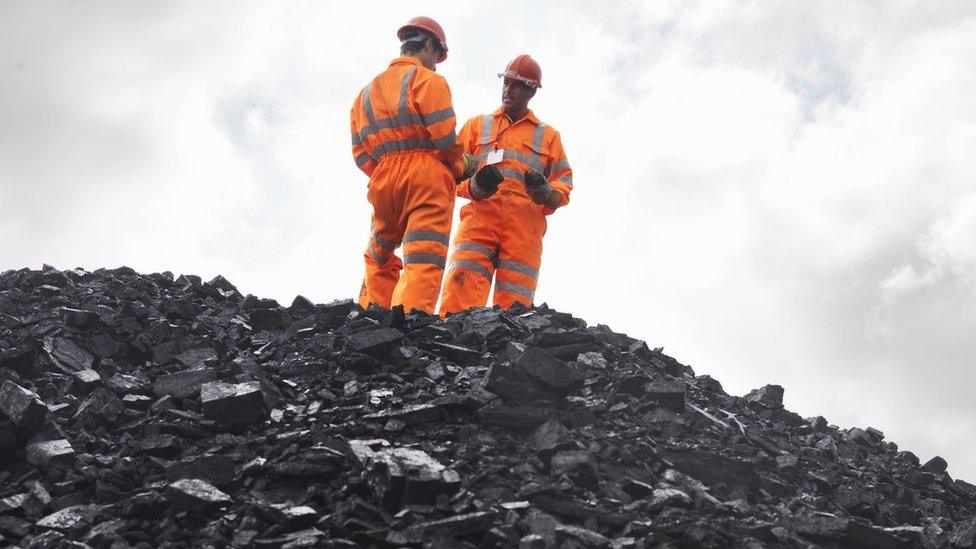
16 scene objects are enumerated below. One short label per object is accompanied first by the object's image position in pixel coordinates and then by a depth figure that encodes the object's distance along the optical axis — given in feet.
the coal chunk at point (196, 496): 14.65
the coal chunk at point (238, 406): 17.53
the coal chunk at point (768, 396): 24.93
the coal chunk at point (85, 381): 19.95
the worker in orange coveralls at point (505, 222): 28.30
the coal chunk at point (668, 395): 19.35
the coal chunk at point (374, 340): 20.28
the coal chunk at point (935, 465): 23.97
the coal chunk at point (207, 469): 15.72
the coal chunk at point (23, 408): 17.53
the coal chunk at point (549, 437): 16.19
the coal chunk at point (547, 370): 18.71
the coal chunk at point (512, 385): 18.33
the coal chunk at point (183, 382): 19.10
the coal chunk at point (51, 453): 16.85
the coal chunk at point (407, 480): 14.20
